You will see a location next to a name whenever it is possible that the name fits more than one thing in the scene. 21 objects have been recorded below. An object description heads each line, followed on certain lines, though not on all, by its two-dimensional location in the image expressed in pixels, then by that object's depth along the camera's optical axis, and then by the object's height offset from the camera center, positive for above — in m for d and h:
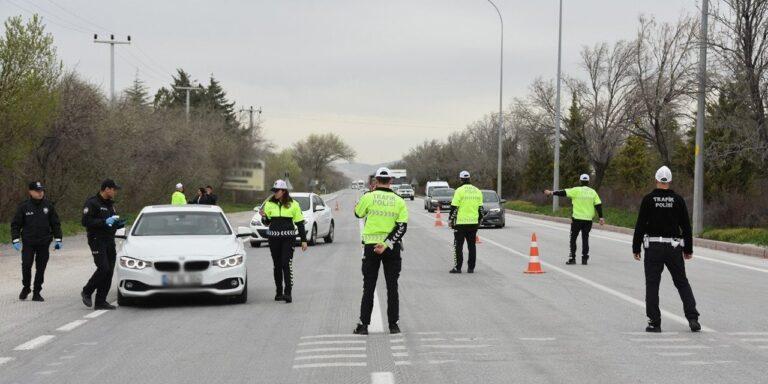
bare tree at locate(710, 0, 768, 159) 27.19 +3.79
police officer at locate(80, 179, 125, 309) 11.70 -0.96
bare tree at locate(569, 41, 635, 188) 56.38 +4.31
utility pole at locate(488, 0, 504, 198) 59.16 +5.89
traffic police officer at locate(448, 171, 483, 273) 16.64 -0.79
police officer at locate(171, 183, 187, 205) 24.61 -0.73
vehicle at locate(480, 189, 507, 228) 34.41 -1.34
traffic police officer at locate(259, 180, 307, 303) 12.30 -0.78
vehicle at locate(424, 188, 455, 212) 54.12 -1.33
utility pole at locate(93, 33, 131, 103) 43.95 +5.76
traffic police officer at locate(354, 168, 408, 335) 9.43 -0.68
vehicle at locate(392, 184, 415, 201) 89.13 -1.61
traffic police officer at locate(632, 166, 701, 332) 9.72 -0.62
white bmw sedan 11.48 -1.20
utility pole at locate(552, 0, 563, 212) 45.56 +4.31
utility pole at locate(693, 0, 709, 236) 26.44 +0.99
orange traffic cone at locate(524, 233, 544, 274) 16.30 -1.53
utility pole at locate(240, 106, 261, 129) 76.56 +5.20
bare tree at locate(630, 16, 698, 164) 44.53 +4.59
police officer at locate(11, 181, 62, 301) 12.43 -0.90
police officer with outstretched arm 18.27 -0.61
